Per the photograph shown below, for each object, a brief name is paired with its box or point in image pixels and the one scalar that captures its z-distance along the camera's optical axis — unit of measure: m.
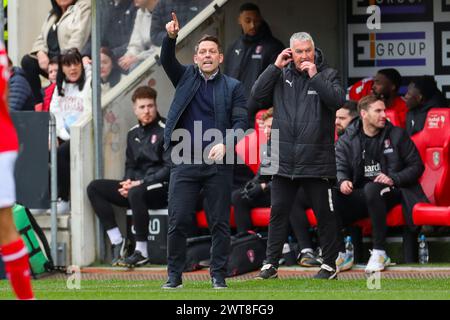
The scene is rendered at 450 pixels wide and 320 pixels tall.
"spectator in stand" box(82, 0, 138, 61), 14.02
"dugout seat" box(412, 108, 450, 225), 13.10
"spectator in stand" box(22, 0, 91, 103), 15.26
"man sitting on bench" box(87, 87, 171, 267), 13.59
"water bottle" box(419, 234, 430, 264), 13.01
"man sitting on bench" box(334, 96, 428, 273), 12.80
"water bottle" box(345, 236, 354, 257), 12.80
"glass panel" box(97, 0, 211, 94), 14.05
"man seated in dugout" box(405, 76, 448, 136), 13.70
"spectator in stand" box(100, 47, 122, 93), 14.11
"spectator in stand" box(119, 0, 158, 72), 14.09
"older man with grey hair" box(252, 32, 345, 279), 11.38
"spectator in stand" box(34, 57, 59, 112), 14.95
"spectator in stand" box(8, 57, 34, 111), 14.54
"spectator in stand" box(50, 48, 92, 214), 14.17
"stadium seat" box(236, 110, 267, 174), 13.75
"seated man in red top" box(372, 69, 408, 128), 14.01
